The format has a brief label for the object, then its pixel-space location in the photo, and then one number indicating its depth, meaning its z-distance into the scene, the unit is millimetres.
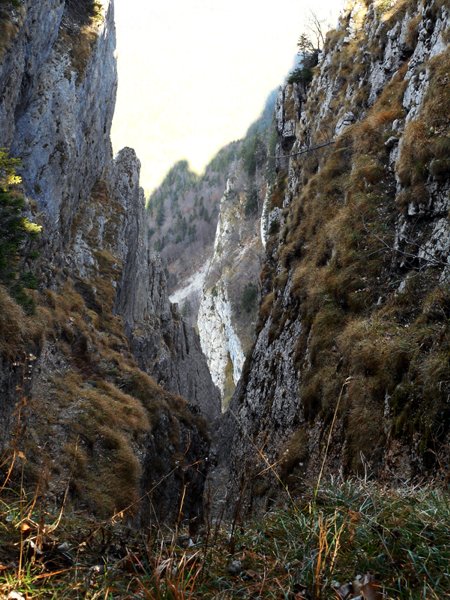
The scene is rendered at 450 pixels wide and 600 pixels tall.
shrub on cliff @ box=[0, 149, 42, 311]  16234
